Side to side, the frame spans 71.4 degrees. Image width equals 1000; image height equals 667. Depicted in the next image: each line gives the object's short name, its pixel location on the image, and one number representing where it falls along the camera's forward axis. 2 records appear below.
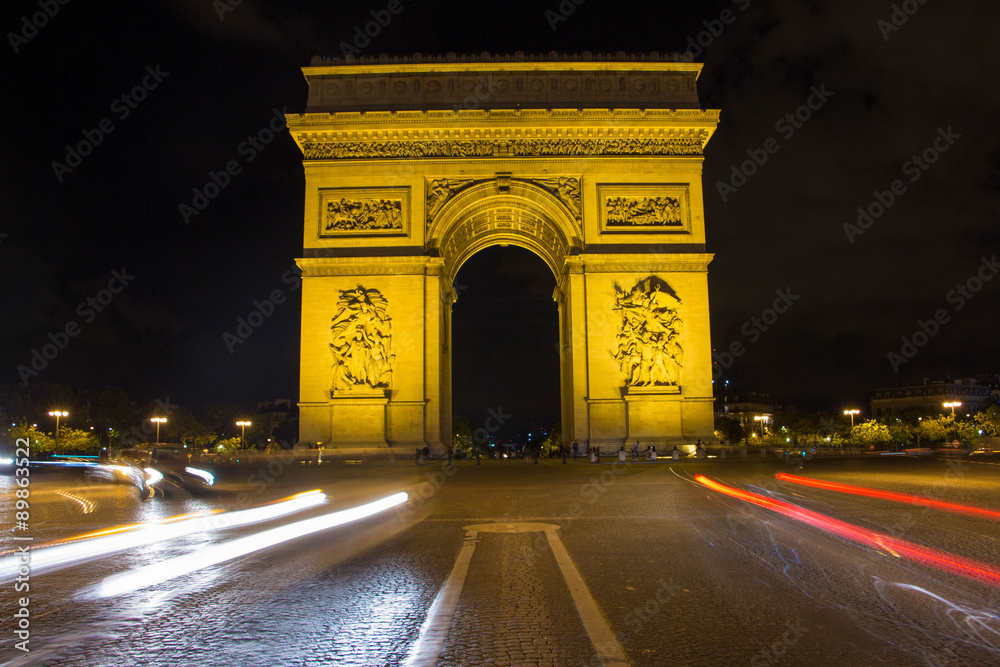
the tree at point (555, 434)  69.69
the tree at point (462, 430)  88.35
